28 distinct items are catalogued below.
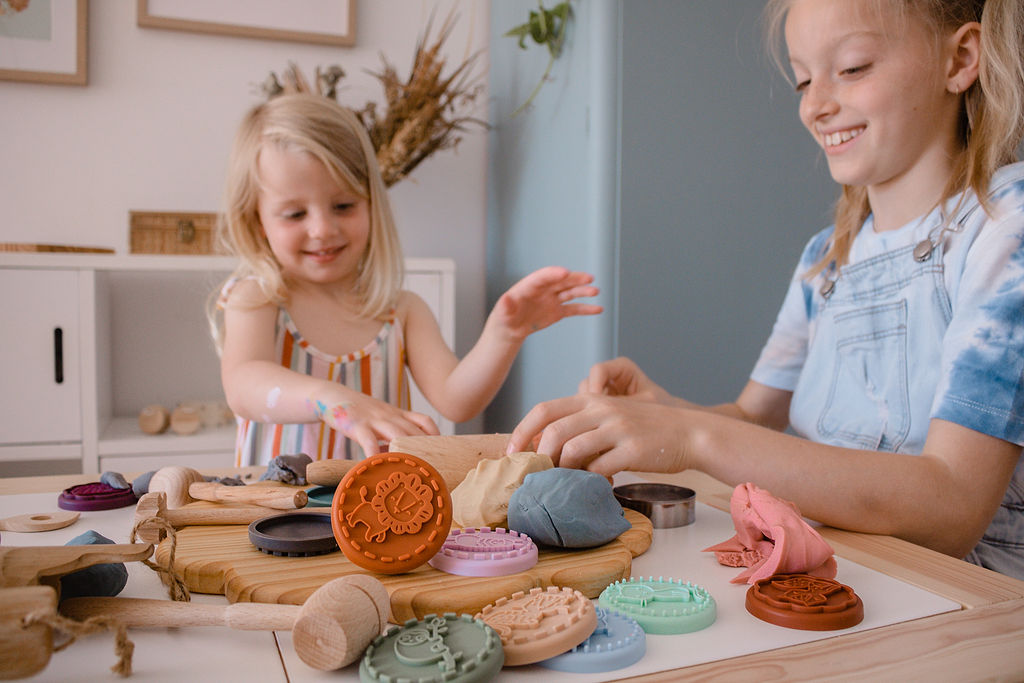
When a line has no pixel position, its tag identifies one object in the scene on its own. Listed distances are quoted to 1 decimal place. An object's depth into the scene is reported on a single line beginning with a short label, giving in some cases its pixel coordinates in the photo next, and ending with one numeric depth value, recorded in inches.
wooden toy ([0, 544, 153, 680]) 12.8
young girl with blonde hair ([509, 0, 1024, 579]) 26.0
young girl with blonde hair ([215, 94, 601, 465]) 46.9
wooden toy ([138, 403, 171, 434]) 70.9
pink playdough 18.9
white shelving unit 65.8
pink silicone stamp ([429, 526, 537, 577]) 18.3
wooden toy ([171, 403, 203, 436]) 72.0
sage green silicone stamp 13.4
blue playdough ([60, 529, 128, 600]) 16.4
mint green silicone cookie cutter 16.4
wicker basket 74.6
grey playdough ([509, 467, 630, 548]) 20.0
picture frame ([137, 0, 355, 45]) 78.2
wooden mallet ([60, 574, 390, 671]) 14.1
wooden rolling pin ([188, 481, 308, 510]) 23.2
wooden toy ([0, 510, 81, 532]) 23.3
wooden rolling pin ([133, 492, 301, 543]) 20.6
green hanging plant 71.1
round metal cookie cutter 24.8
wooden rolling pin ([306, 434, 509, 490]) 24.6
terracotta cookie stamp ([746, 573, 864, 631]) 16.5
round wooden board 16.8
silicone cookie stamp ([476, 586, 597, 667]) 14.6
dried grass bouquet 73.9
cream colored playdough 21.5
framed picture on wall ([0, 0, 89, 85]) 74.6
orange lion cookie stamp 17.8
